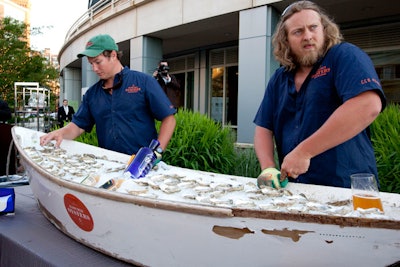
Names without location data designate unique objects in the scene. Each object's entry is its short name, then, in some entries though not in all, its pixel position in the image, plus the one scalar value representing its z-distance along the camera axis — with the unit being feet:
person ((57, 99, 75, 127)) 41.53
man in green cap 7.80
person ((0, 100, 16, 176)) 13.08
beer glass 3.72
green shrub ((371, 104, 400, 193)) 10.42
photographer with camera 18.53
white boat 2.95
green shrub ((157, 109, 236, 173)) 13.87
